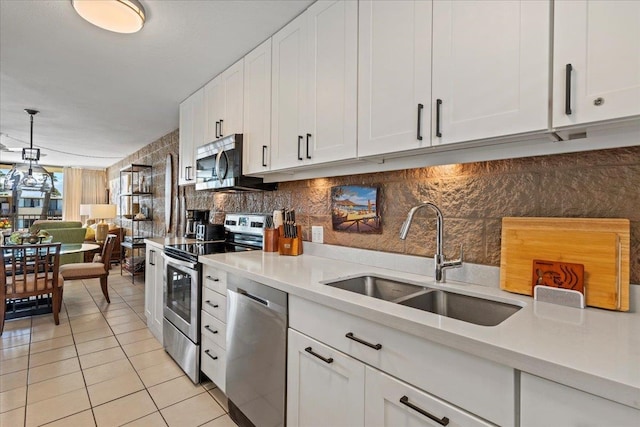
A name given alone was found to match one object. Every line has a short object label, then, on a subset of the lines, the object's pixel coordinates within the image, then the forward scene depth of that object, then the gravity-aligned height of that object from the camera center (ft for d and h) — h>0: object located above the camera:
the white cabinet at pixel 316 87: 5.14 +2.29
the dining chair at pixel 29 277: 10.05 -2.37
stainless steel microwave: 7.73 +1.10
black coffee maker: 10.84 -0.35
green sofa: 17.83 -1.65
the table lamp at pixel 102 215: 22.04 -0.48
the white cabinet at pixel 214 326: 6.14 -2.37
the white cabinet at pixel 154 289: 8.99 -2.42
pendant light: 14.98 +1.56
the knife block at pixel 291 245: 7.08 -0.76
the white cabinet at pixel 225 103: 7.93 +2.93
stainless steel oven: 6.92 -2.49
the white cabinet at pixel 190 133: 9.75 +2.51
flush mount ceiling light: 5.43 +3.51
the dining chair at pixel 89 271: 12.67 -2.58
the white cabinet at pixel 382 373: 2.62 -1.61
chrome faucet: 4.51 -0.63
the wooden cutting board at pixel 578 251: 3.31 -0.40
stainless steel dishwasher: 4.75 -2.34
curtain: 29.55 +1.83
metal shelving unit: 17.25 -0.22
